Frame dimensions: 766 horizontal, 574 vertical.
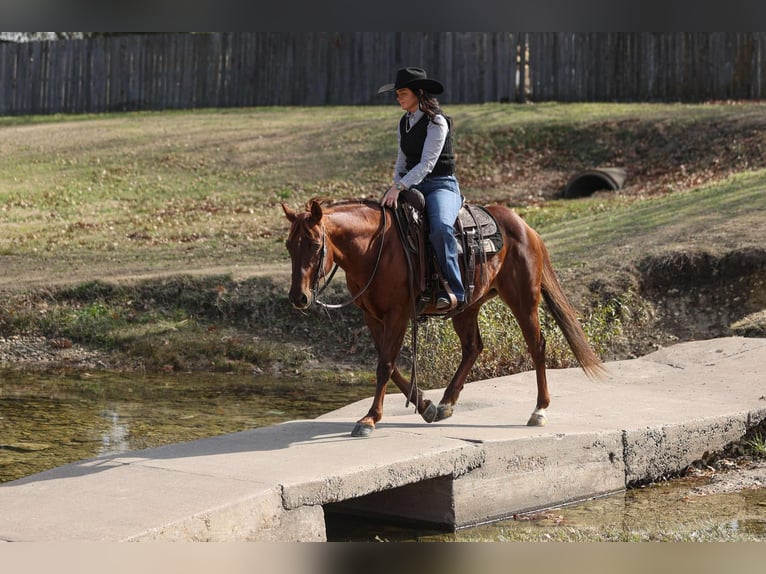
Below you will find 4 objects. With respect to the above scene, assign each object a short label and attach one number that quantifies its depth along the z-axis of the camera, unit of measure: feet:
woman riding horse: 54.39
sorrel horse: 49.85
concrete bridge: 38.58
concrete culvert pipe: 151.91
